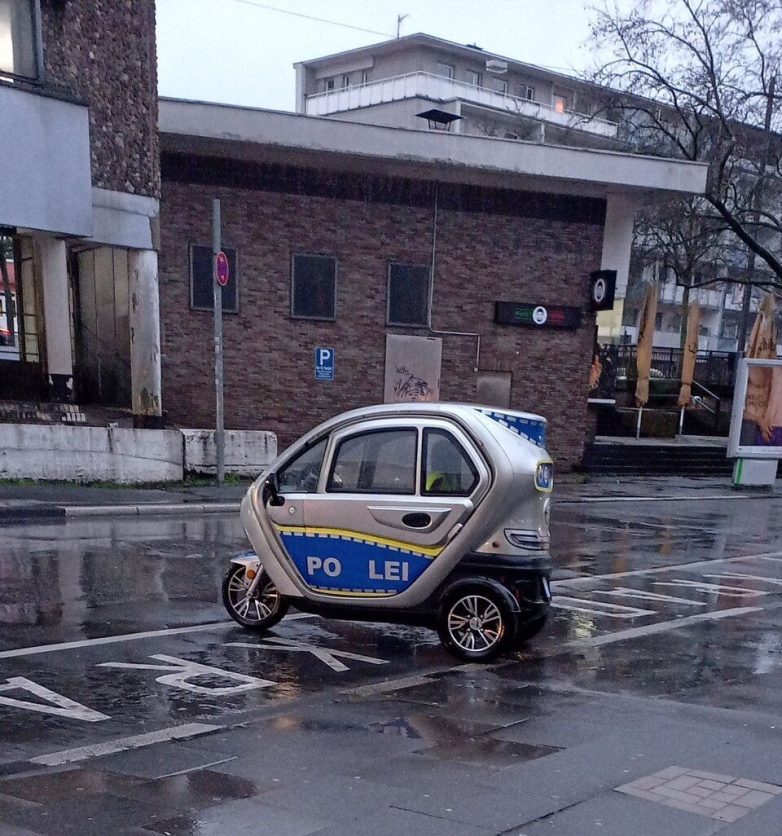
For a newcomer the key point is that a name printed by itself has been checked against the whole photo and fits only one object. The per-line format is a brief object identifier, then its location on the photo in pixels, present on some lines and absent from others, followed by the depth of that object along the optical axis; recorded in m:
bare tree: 28.42
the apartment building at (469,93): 58.56
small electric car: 7.01
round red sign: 16.98
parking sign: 22.02
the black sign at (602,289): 23.77
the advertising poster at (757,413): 24.08
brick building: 20.86
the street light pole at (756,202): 28.67
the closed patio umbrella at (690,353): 28.00
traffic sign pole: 16.92
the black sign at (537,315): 23.58
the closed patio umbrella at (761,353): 24.25
